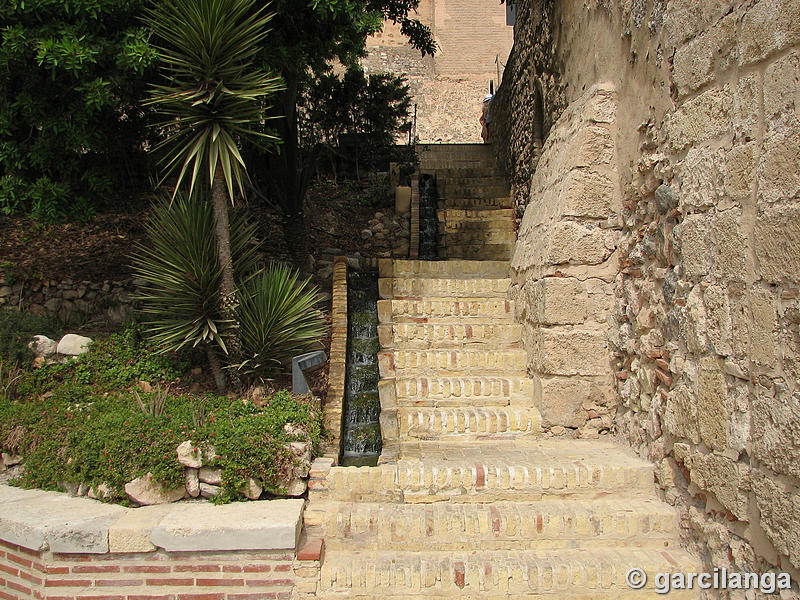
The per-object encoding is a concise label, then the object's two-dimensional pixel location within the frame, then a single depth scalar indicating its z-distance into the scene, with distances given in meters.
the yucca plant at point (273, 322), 4.59
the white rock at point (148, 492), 3.38
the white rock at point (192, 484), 3.43
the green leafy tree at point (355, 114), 10.14
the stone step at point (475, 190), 8.95
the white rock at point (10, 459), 4.00
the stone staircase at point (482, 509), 2.95
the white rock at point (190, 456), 3.42
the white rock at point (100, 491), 3.40
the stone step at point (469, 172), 9.79
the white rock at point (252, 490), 3.39
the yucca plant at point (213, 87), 4.05
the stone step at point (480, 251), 7.59
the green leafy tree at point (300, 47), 5.19
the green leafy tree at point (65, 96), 4.15
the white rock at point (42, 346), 5.08
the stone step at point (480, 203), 8.43
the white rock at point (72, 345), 5.12
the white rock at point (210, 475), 3.43
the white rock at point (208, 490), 3.42
